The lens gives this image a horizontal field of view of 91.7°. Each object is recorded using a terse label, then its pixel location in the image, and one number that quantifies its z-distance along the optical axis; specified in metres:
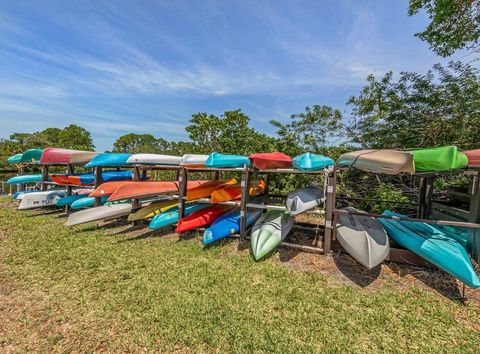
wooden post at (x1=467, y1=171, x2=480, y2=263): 3.05
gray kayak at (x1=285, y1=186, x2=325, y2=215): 3.56
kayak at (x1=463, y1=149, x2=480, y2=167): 2.84
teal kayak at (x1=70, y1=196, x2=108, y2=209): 5.63
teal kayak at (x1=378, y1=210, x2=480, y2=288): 2.51
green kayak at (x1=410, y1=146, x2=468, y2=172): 2.78
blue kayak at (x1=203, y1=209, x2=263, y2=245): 4.00
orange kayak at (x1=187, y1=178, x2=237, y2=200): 4.79
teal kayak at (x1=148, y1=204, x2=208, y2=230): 4.55
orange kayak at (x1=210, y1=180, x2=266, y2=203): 4.51
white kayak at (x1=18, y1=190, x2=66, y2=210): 6.21
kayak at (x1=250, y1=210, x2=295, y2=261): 3.54
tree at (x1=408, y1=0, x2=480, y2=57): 5.77
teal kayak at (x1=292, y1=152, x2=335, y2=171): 3.68
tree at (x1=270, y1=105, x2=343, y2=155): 8.50
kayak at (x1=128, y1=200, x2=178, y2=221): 5.15
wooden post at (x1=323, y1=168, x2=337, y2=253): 3.63
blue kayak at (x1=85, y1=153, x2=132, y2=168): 5.61
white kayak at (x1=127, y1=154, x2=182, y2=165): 5.55
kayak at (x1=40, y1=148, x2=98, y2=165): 6.43
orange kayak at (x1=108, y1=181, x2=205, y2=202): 4.40
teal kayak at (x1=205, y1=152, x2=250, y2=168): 4.21
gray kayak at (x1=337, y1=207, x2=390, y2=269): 2.98
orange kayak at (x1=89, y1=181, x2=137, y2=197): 4.66
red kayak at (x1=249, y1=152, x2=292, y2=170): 4.09
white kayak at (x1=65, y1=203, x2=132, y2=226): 4.61
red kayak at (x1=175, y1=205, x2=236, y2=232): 4.33
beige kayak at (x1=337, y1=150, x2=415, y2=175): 2.91
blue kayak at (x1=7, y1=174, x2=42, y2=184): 7.74
